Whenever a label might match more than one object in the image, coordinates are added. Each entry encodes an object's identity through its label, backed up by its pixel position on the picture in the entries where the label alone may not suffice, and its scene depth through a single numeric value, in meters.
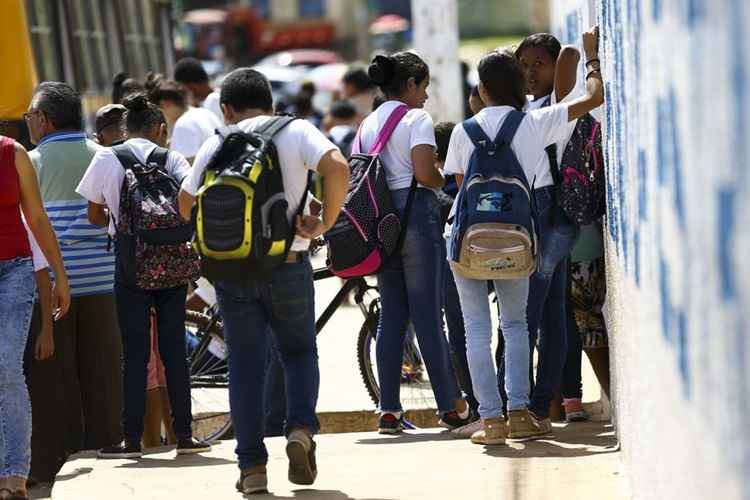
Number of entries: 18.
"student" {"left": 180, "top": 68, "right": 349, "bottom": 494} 12.31
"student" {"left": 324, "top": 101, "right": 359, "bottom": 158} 27.41
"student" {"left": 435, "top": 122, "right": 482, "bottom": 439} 16.06
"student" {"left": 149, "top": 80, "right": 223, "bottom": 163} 20.33
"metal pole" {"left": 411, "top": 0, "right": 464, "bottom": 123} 31.12
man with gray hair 15.36
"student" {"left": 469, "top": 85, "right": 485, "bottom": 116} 16.23
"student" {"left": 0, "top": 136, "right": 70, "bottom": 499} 13.00
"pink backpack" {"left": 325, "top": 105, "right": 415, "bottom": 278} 14.92
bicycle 17.75
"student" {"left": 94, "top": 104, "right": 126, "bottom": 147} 16.41
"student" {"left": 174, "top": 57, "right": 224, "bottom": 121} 23.78
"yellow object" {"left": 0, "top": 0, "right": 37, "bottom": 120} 17.41
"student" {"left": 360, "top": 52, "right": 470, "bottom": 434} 14.87
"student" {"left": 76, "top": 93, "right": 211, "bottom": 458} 14.84
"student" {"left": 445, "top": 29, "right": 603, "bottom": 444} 13.60
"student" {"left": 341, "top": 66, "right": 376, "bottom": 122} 29.44
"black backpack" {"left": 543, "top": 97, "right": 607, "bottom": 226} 14.41
